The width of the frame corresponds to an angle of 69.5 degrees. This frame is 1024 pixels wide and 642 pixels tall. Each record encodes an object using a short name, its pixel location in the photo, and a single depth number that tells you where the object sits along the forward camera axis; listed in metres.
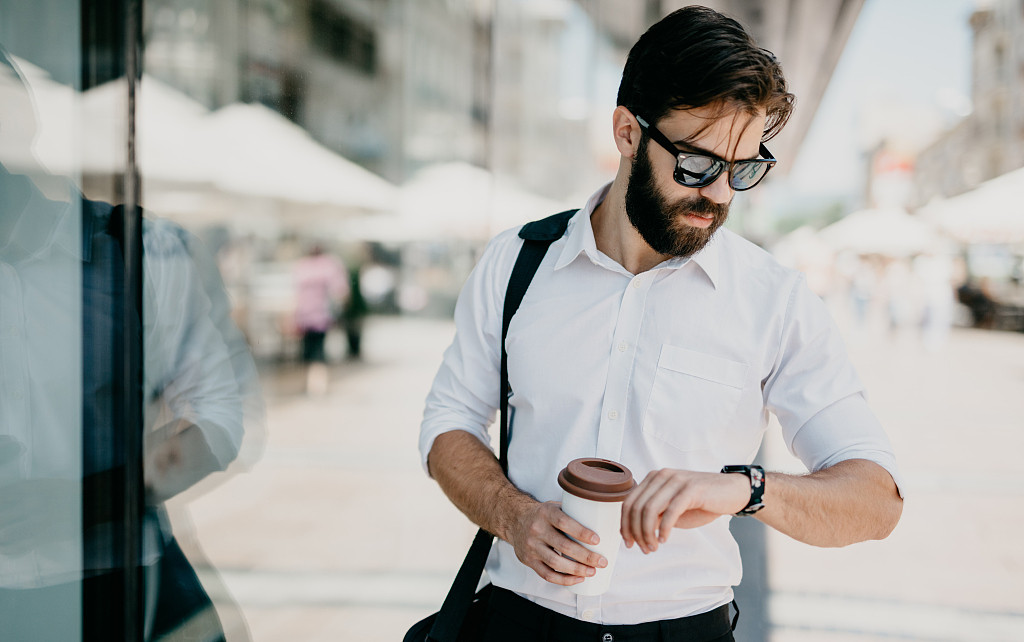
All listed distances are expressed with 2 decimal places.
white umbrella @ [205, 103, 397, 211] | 3.01
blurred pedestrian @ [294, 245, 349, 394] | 8.19
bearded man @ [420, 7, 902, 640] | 1.28
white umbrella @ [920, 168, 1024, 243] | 10.64
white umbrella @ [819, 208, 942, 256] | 15.45
